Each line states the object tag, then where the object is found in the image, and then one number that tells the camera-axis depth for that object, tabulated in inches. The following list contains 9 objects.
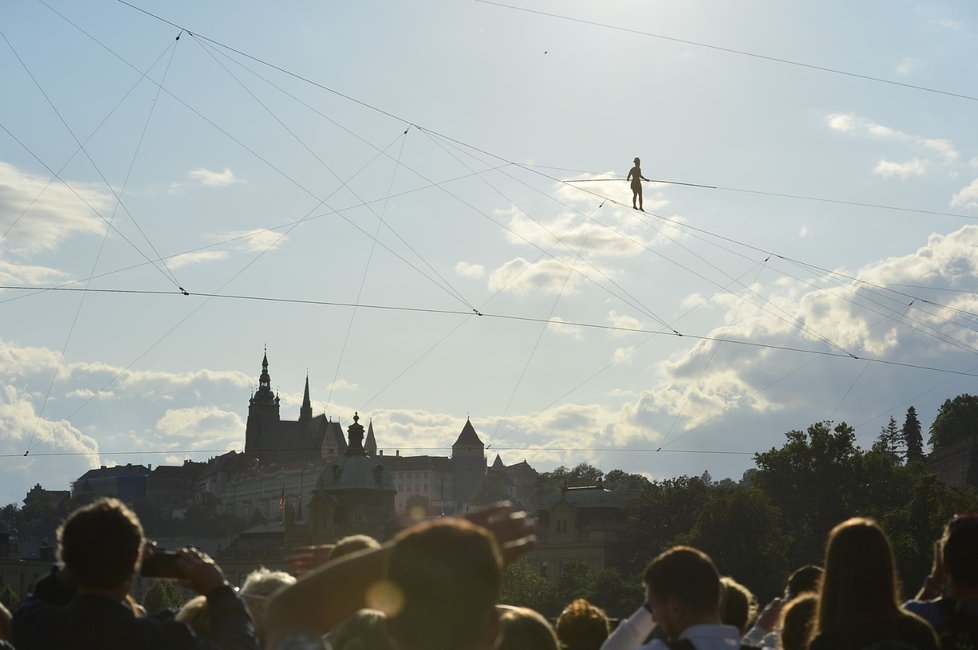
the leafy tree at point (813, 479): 4309.5
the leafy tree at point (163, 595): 3828.7
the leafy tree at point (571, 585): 4635.8
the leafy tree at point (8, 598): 4389.8
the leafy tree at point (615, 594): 4510.3
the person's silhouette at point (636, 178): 1469.0
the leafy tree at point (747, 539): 4030.5
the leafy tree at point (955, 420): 6210.6
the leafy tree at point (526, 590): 4603.8
